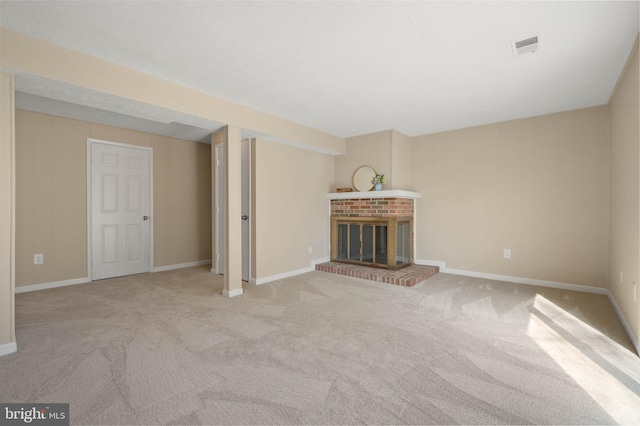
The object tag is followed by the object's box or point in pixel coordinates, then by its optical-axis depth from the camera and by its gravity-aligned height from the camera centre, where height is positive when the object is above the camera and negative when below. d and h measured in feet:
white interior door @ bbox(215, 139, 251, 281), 14.07 +0.24
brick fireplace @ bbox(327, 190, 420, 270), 15.08 -0.83
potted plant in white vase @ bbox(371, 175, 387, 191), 15.43 +1.56
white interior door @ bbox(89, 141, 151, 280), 14.17 +0.19
